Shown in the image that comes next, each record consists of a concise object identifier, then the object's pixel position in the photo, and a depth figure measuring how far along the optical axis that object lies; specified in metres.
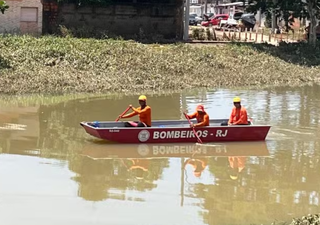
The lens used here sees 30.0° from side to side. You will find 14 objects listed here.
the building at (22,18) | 35.16
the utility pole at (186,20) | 38.34
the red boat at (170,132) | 15.90
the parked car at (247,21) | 56.18
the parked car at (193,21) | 59.92
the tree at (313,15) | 37.62
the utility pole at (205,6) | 87.06
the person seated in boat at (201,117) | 16.61
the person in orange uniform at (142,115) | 16.33
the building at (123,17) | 36.72
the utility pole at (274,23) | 49.31
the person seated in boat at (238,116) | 17.05
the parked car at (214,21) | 59.53
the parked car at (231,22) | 54.74
